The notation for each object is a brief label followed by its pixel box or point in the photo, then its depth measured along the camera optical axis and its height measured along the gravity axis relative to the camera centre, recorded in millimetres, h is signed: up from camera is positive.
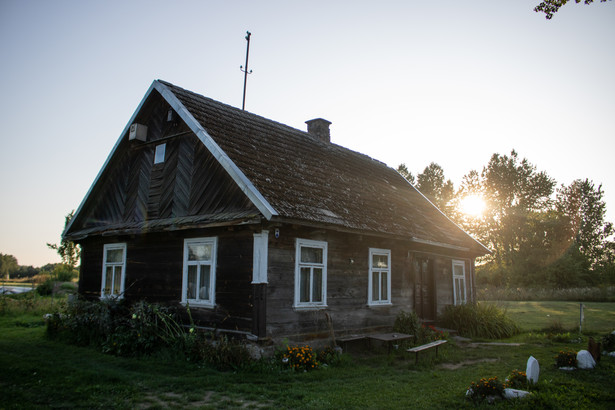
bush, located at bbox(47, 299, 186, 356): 9820 -1570
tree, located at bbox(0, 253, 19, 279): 86625 +58
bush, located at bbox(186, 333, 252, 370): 8477 -1748
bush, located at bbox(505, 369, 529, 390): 6988 -1814
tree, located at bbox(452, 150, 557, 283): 47531 +7088
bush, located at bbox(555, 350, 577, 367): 8750 -1797
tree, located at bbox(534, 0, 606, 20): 6305 +3940
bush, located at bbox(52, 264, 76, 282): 31761 -687
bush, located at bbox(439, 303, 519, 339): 14398 -1742
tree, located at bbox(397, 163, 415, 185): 49938 +11429
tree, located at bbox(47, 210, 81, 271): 33344 +896
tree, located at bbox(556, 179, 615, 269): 51312 +6744
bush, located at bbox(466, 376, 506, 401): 6395 -1787
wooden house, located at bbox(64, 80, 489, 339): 9391 +931
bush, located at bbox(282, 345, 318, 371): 8484 -1822
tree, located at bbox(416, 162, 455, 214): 49406 +10047
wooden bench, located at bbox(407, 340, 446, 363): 9379 -1738
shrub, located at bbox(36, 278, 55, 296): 26609 -1566
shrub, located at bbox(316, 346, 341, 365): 9250 -1928
